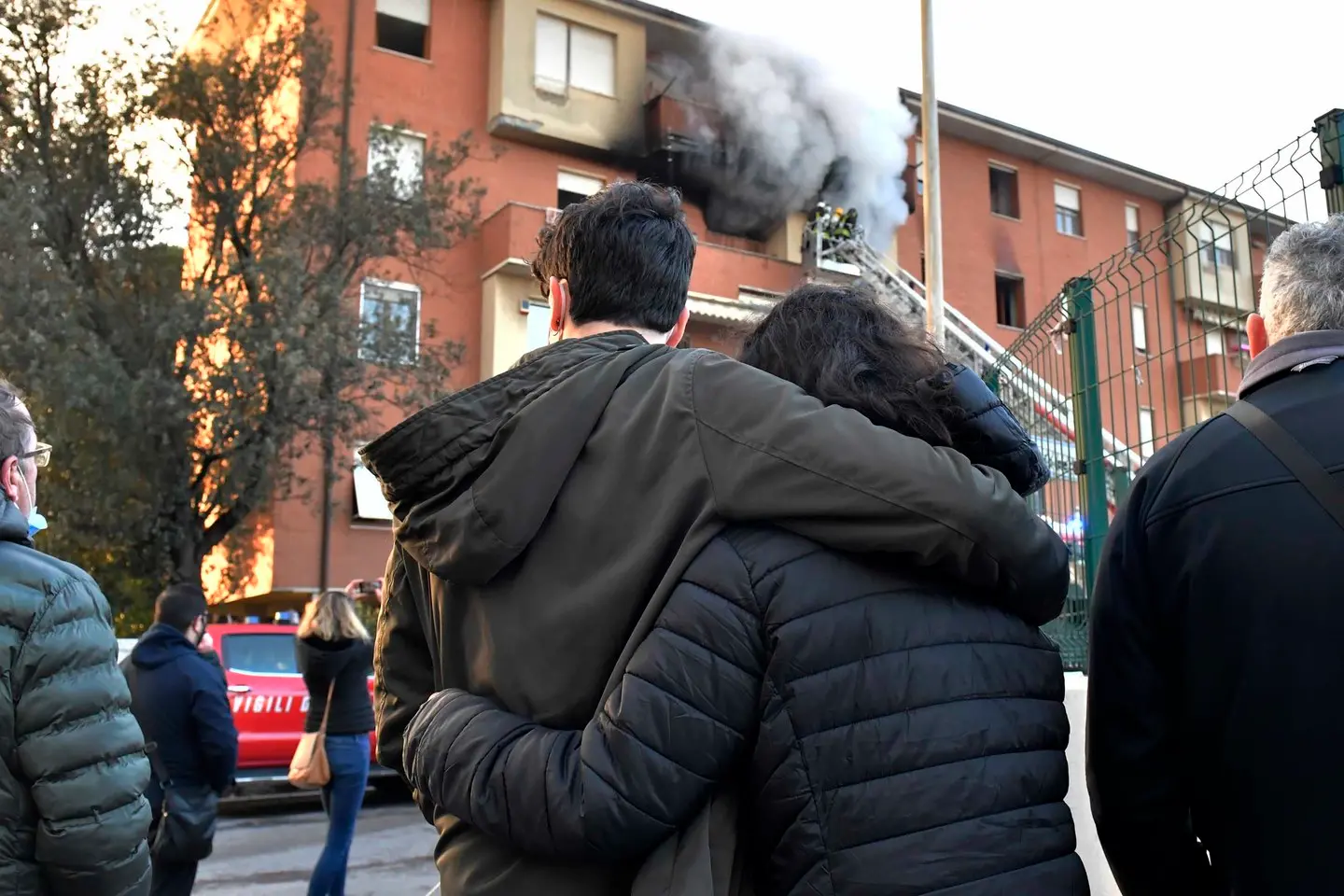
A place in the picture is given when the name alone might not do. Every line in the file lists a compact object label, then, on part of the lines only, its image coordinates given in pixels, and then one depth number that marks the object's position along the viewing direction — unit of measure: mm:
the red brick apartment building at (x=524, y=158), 18656
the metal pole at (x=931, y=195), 9110
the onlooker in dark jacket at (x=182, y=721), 4766
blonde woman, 5711
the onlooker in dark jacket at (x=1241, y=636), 1646
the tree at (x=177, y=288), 13969
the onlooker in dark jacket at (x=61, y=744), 2326
